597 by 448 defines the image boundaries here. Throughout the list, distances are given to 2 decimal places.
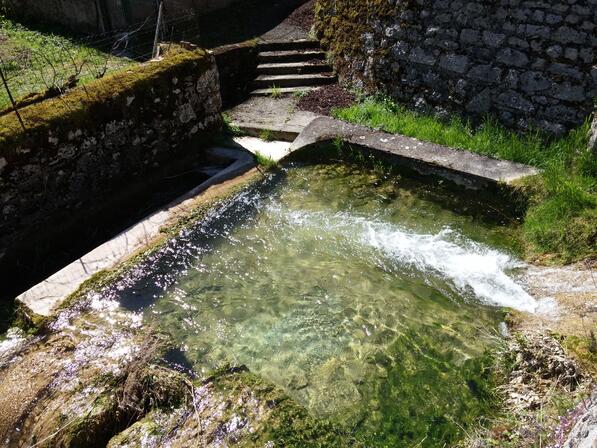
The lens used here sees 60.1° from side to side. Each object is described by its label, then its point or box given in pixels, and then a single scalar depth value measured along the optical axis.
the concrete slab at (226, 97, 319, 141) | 7.21
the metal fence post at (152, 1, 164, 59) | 6.94
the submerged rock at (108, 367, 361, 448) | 3.37
